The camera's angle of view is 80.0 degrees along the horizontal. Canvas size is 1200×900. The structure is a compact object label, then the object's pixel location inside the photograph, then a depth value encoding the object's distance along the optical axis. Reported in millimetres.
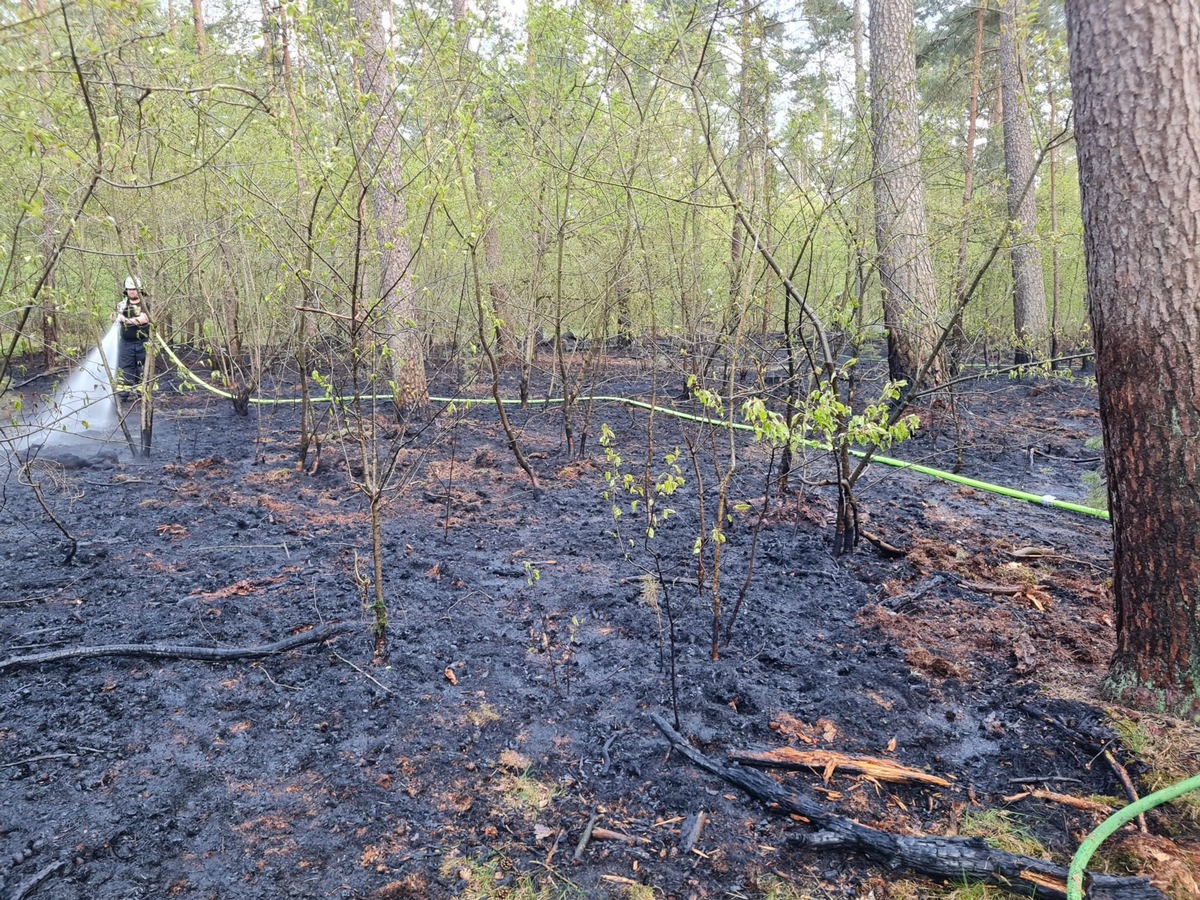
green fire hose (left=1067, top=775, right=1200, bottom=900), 1848
